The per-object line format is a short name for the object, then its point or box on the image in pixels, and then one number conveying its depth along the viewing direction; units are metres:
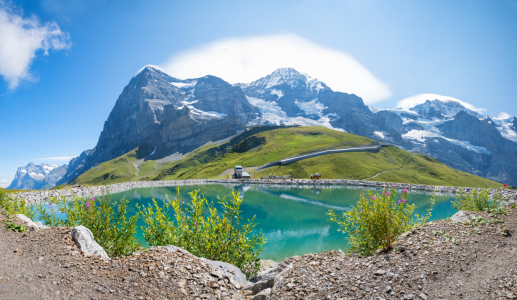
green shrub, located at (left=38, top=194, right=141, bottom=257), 11.53
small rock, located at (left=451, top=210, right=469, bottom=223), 9.60
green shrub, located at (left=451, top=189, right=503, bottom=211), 18.46
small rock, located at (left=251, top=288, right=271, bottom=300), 6.92
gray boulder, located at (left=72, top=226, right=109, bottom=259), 8.77
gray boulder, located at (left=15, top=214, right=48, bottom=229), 10.96
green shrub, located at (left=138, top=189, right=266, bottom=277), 10.59
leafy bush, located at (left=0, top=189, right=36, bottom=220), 17.57
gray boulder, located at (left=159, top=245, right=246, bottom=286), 8.31
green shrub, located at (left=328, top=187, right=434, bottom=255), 8.80
